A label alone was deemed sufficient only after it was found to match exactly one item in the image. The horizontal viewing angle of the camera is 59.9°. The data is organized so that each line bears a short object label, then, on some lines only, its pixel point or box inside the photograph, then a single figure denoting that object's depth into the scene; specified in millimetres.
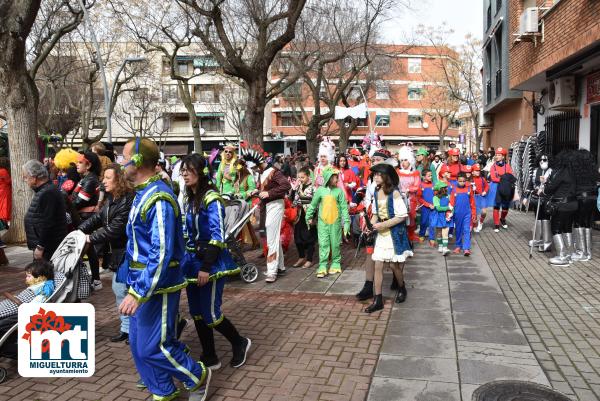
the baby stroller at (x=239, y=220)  7297
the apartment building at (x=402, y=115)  58469
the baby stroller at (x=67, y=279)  4523
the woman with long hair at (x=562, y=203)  8281
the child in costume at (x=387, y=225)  6059
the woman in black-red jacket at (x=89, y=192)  6918
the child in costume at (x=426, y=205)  10359
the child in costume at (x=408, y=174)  9469
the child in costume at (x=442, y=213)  9565
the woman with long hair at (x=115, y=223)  4609
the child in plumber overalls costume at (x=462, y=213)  9398
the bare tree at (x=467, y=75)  37000
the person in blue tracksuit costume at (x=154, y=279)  3311
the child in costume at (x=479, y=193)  11836
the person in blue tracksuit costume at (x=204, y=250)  4133
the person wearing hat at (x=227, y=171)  9207
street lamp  19178
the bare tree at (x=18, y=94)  9875
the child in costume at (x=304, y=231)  8695
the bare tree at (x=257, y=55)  14203
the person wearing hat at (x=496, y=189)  12477
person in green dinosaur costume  7871
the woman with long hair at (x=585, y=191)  8352
